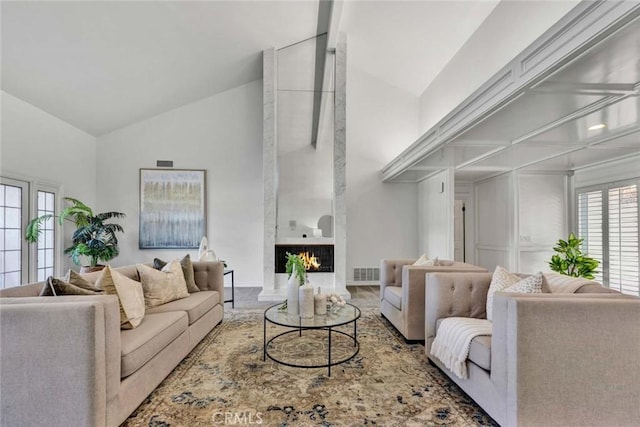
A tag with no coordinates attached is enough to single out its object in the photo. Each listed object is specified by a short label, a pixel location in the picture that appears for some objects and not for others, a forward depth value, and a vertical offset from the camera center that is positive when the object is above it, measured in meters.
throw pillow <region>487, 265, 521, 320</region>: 2.36 -0.49
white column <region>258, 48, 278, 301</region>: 5.23 +0.91
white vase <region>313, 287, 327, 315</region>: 2.64 -0.74
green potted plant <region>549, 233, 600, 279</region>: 4.18 -0.61
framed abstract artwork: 5.98 +0.17
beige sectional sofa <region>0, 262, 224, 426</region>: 1.52 -0.71
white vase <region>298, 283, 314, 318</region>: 2.61 -0.71
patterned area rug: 1.85 -1.20
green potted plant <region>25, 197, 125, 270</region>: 4.89 -0.29
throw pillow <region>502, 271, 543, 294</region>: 2.01 -0.45
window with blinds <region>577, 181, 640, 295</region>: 4.42 -0.21
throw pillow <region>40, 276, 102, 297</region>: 1.77 -0.41
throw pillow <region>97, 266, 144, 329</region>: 2.17 -0.56
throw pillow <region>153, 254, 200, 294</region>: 3.39 -0.59
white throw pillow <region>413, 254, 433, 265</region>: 3.54 -0.50
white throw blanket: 2.03 -0.84
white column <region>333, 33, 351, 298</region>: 5.28 +0.44
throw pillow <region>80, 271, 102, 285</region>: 2.37 -0.46
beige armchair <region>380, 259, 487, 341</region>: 3.01 -0.83
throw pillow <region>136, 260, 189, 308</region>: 2.81 -0.63
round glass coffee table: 2.40 -0.84
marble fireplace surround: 5.26 +0.60
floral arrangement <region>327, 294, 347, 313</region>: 2.82 -0.78
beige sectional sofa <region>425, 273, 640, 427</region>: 1.60 -0.75
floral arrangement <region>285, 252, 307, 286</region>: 2.74 -0.46
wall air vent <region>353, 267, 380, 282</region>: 6.40 -1.16
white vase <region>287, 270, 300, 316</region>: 2.69 -0.67
